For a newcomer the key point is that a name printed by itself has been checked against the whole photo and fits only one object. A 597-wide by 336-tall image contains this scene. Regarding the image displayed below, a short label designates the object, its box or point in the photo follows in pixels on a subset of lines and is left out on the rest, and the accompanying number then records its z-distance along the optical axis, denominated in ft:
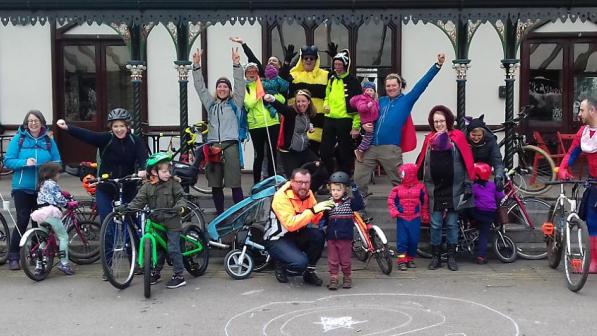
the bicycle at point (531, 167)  31.01
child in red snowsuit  24.12
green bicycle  21.04
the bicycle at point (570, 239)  21.30
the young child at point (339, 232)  22.09
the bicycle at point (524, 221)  26.02
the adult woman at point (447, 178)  24.27
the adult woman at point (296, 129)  26.02
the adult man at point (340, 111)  27.12
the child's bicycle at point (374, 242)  23.06
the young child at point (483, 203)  24.80
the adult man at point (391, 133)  25.82
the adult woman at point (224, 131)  26.09
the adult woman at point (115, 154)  24.00
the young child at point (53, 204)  23.58
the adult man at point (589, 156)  22.68
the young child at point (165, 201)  22.25
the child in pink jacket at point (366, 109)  25.94
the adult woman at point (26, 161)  24.13
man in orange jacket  21.76
